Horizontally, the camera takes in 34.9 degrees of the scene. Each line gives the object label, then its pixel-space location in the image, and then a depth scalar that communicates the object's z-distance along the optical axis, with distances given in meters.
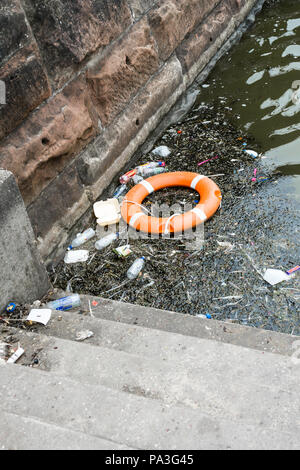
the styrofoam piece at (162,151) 4.60
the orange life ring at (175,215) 3.64
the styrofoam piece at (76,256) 3.56
